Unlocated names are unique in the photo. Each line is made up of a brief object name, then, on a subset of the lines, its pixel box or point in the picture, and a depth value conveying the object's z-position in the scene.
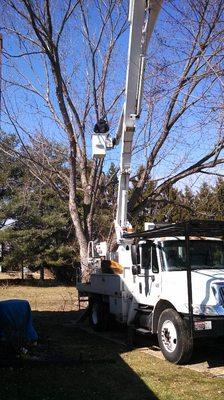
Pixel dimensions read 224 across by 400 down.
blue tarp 9.50
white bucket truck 8.95
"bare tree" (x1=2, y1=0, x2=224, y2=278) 16.48
